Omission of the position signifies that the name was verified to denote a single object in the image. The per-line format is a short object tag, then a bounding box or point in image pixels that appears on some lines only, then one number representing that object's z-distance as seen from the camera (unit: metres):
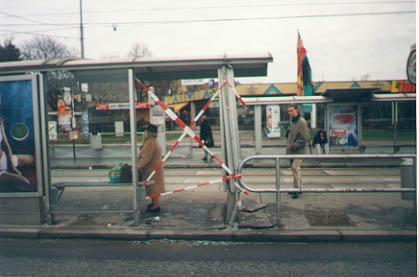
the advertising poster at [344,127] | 14.77
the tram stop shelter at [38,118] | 6.46
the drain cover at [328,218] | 6.34
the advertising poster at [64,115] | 8.16
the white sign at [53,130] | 8.08
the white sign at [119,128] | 10.39
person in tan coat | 7.13
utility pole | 25.69
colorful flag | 18.22
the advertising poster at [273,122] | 18.97
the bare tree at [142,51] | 41.60
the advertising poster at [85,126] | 9.31
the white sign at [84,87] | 8.52
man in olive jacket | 8.19
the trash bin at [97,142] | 12.15
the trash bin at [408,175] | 6.19
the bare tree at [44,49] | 39.16
